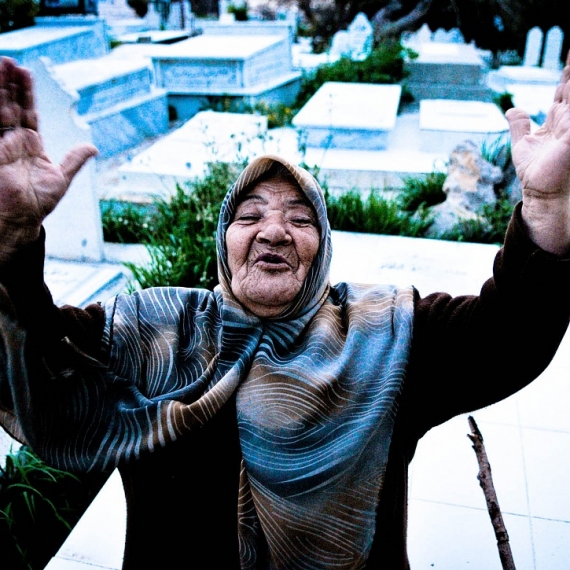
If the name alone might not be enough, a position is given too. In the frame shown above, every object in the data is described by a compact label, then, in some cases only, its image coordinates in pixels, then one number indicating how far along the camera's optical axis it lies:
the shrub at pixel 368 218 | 5.75
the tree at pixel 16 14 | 12.54
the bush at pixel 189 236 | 4.34
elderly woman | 1.42
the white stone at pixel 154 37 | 16.87
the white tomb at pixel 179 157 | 6.80
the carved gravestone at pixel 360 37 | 14.35
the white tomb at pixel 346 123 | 8.14
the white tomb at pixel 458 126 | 8.25
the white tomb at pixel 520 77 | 12.10
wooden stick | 1.57
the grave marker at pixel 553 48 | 14.46
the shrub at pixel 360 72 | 12.14
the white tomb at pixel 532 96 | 9.95
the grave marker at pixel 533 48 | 14.97
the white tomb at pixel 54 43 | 9.44
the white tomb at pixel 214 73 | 10.80
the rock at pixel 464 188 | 5.87
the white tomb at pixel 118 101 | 8.91
